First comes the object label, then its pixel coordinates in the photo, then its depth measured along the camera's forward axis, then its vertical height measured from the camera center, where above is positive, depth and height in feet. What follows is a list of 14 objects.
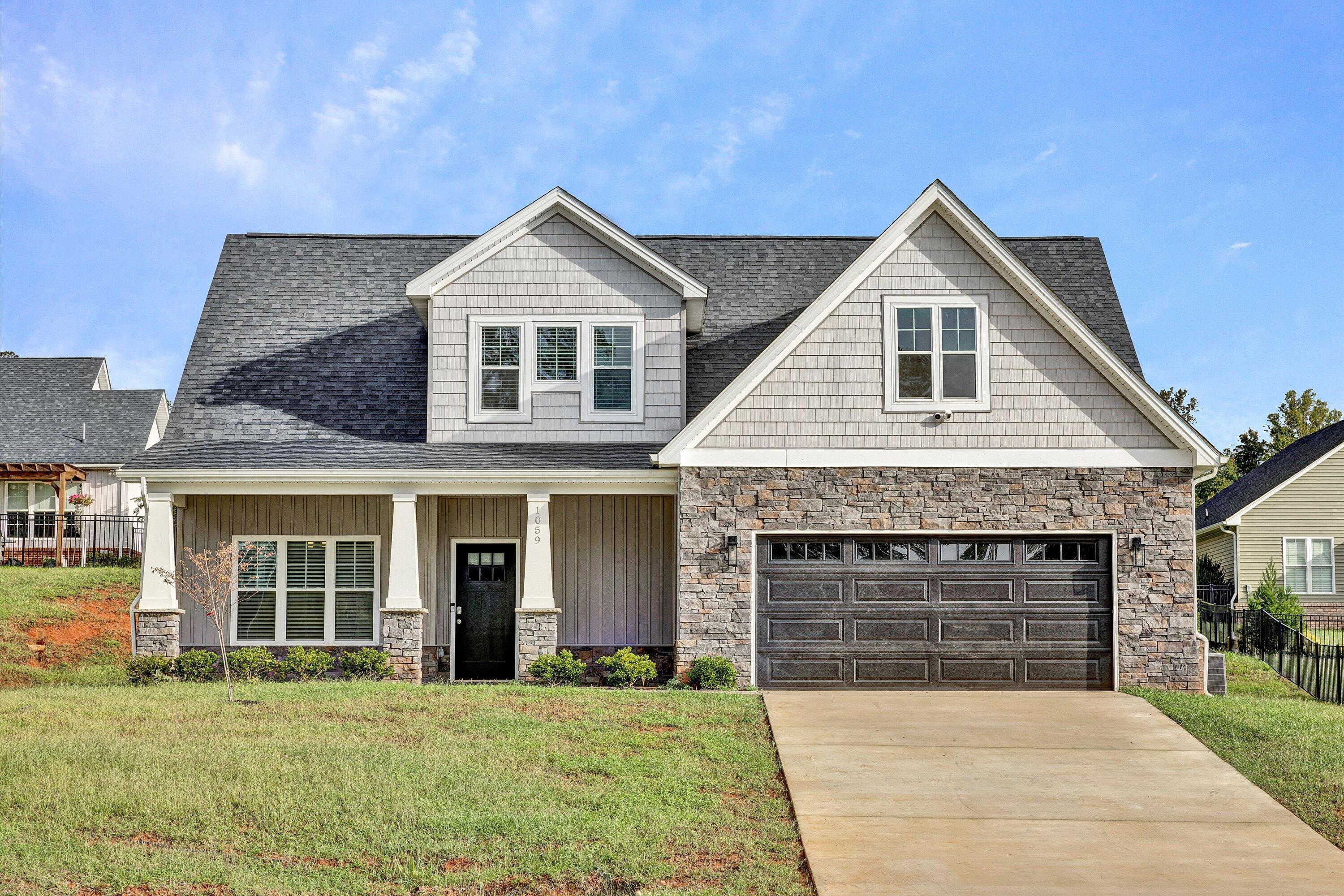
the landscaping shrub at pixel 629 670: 47.29 -6.22
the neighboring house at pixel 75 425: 104.99 +10.52
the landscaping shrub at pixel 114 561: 84.69 -2.74
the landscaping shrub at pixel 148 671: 47.78 -6.42
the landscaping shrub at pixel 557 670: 47.42 -6.25
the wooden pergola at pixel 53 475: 87.97 +4.31
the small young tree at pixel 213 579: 44.19 -2.31
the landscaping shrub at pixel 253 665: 48.21 -6.22
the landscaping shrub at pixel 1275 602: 75.41 -4.95
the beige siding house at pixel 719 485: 47.09 +1.97
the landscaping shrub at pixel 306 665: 48.55 -6.22
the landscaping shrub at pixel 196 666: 47.83 -6.21
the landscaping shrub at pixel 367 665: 47.67 -6.11
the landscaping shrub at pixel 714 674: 45.60 -6.14
